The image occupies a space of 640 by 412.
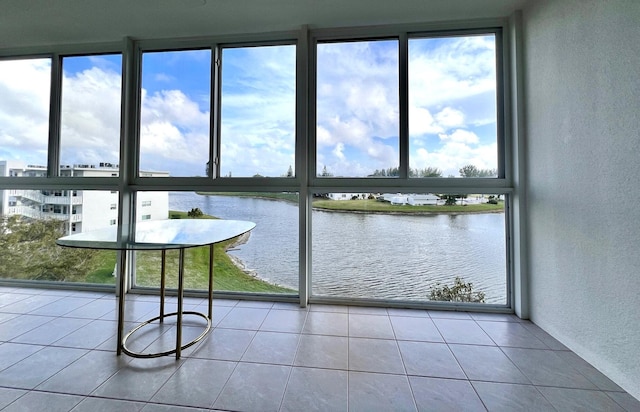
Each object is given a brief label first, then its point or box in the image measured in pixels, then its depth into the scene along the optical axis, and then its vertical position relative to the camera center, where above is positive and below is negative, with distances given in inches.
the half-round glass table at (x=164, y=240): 62.6 -6.8
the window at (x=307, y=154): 104.3 +23.5
